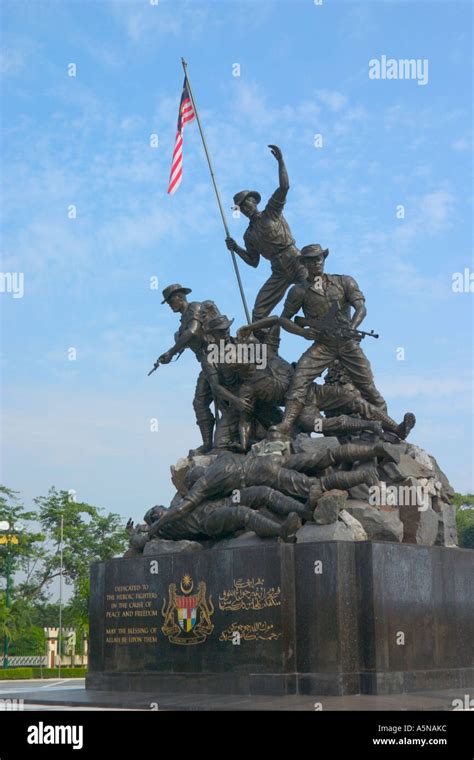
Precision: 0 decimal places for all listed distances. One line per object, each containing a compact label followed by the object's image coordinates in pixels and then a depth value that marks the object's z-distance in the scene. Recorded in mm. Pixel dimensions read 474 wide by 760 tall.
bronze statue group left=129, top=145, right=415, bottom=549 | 11844
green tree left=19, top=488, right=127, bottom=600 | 43531
